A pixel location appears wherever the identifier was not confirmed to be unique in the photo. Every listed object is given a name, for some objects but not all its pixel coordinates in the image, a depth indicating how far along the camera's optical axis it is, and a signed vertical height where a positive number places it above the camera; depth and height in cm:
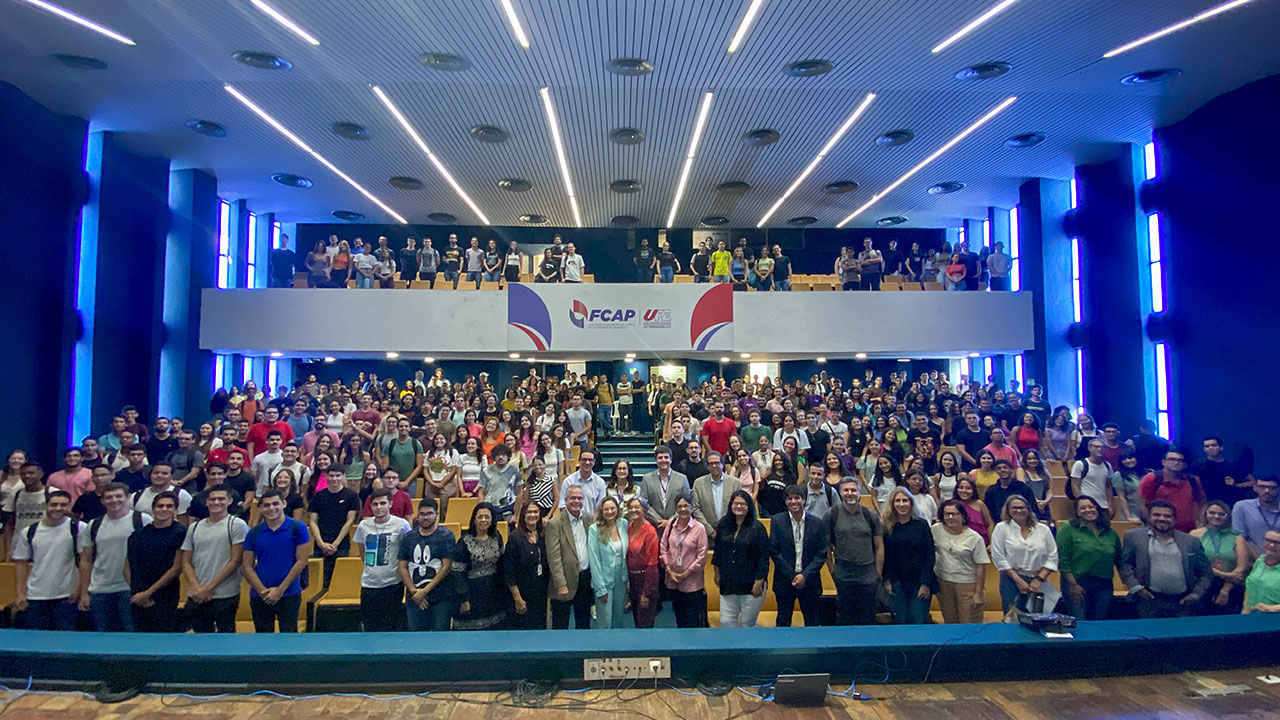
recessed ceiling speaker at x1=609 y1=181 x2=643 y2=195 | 1370 +435
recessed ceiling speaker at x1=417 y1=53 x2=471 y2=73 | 848 +424
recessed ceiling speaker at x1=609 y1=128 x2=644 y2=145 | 1103 +432
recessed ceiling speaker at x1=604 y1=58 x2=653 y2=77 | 862 +425
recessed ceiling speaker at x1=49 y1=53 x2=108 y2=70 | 806 +403
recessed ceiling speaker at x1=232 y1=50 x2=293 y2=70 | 829 +417
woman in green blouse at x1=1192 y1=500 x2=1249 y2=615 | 484 -112
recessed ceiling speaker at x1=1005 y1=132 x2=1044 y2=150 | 1102 +425
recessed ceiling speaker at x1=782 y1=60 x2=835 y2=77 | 872 +427
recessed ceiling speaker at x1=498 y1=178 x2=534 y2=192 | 1362 +435
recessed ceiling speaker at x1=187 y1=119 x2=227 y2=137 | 1028 +416
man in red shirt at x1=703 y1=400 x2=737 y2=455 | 810 -34
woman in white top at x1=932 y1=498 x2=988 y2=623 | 478 -115
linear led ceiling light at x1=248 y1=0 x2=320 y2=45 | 719 +414
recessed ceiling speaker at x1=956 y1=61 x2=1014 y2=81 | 868 +422
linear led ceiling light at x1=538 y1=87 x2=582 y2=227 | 985 +434
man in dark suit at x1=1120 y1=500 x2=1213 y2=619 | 483 -118
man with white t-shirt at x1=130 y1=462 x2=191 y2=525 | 529 -73
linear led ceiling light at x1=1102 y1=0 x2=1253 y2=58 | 714 +413
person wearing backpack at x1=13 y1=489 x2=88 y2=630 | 470 -111
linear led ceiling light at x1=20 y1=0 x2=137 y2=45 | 703 +408
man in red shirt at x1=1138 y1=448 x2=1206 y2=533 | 597 -76
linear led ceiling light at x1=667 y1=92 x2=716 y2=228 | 1012 +436
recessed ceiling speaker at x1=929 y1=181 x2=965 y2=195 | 1357 +429
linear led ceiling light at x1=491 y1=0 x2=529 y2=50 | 734 +422
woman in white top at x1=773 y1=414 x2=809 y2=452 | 789 -35
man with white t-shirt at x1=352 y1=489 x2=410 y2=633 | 472 -119
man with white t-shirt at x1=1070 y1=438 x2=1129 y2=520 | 665 -72
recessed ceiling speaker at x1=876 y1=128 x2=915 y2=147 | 1108 +431
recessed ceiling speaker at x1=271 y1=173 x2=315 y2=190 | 1302 +428
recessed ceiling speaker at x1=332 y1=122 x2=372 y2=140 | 1066 +425
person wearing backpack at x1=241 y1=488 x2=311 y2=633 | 453 -105
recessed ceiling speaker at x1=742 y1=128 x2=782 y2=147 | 1108 +432
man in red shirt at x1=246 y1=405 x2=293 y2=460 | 784 -34
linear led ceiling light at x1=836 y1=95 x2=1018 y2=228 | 1000 +429
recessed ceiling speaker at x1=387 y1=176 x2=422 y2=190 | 1335 +433
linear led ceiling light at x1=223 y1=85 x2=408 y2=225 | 958 +427
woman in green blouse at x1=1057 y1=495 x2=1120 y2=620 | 489 -111
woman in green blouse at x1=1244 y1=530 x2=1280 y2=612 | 450 -117
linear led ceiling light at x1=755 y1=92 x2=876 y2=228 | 1006 +434
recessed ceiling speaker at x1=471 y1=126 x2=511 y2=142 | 1088 +430
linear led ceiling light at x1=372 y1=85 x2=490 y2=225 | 988 +432
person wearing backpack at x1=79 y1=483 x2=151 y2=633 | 467 -113
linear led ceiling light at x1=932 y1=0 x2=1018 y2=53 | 730 +419
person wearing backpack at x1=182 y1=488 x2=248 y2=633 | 452 -106
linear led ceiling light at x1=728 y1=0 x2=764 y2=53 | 741 +426
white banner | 1226 +151
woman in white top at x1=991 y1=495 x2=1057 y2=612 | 472 -102
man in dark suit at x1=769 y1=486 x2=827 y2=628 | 487 -109
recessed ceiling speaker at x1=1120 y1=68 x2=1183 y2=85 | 864 +413
